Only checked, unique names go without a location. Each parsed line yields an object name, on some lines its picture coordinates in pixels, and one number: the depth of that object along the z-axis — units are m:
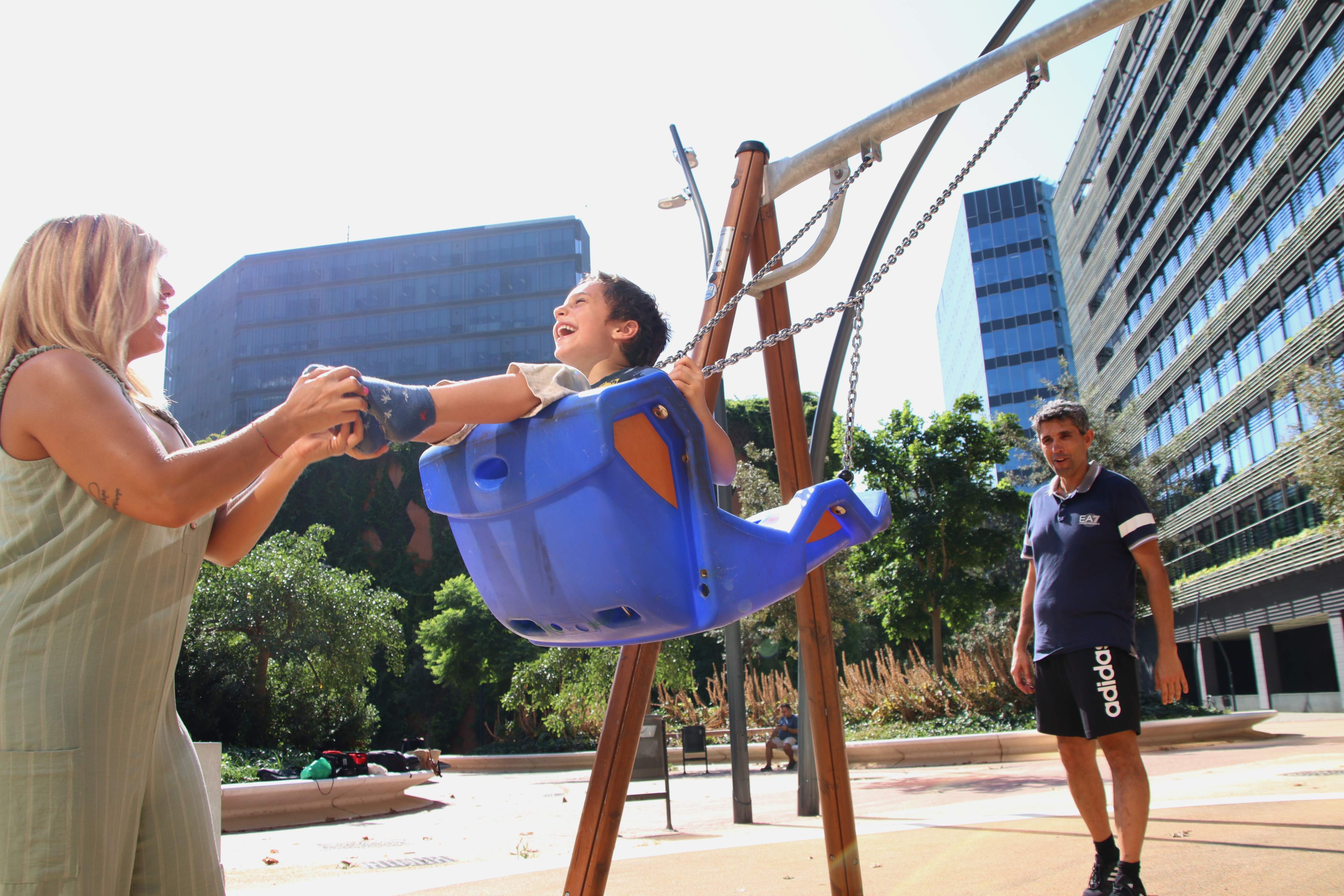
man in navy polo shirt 3.27
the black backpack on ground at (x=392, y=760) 15.81
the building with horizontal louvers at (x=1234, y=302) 28.16
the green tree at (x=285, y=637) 20.50
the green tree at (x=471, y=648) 30.77
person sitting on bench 16.25
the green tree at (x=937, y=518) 18.33
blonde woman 1.36
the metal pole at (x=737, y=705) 8.15
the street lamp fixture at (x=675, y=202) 11.25
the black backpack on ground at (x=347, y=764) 13.76
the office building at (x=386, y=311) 81.19
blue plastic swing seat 1.82
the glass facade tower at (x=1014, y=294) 69.19
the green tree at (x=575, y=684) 19.77
